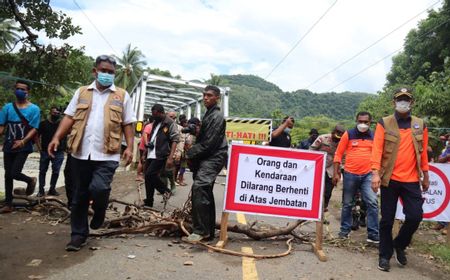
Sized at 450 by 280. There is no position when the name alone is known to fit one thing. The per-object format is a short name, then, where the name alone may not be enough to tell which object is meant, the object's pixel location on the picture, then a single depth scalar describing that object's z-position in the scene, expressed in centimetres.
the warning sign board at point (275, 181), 529
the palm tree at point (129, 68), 5278
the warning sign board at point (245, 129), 1534
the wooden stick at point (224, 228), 517
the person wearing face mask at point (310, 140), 948
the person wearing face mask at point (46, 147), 820
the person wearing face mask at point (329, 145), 750
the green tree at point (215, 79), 6744
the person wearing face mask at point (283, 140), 824
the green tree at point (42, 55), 745
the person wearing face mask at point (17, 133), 618
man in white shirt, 466
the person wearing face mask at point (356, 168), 609
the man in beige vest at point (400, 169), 474
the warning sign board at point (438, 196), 637
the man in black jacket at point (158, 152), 732
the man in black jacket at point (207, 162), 508
